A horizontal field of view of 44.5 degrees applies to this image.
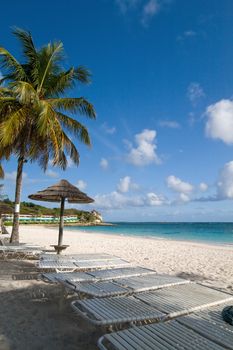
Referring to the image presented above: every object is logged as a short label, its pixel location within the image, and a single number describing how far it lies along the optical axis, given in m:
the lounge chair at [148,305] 2.91
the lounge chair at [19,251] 7.86
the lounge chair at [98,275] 4.41
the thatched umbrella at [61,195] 7.91
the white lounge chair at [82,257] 6.46
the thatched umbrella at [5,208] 12.45
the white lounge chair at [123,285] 3.78
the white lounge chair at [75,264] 5.46
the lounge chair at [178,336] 2.34
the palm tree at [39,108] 9.27
